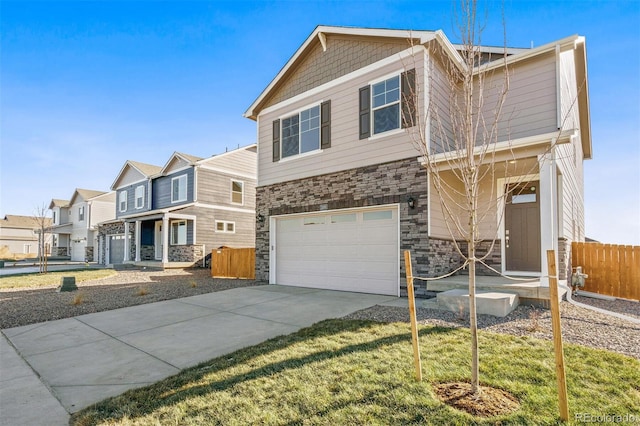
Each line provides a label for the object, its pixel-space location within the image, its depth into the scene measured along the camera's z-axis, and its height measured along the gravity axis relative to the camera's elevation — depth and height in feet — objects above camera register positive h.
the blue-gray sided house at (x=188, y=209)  64.59 +4.64
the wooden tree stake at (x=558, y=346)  8.55 -2.85
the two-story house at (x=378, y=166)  27.37 +5.83
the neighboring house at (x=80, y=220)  101.09 +3.93
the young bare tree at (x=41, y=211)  68.82 +4.59
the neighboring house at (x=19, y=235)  136.98 -0.88
